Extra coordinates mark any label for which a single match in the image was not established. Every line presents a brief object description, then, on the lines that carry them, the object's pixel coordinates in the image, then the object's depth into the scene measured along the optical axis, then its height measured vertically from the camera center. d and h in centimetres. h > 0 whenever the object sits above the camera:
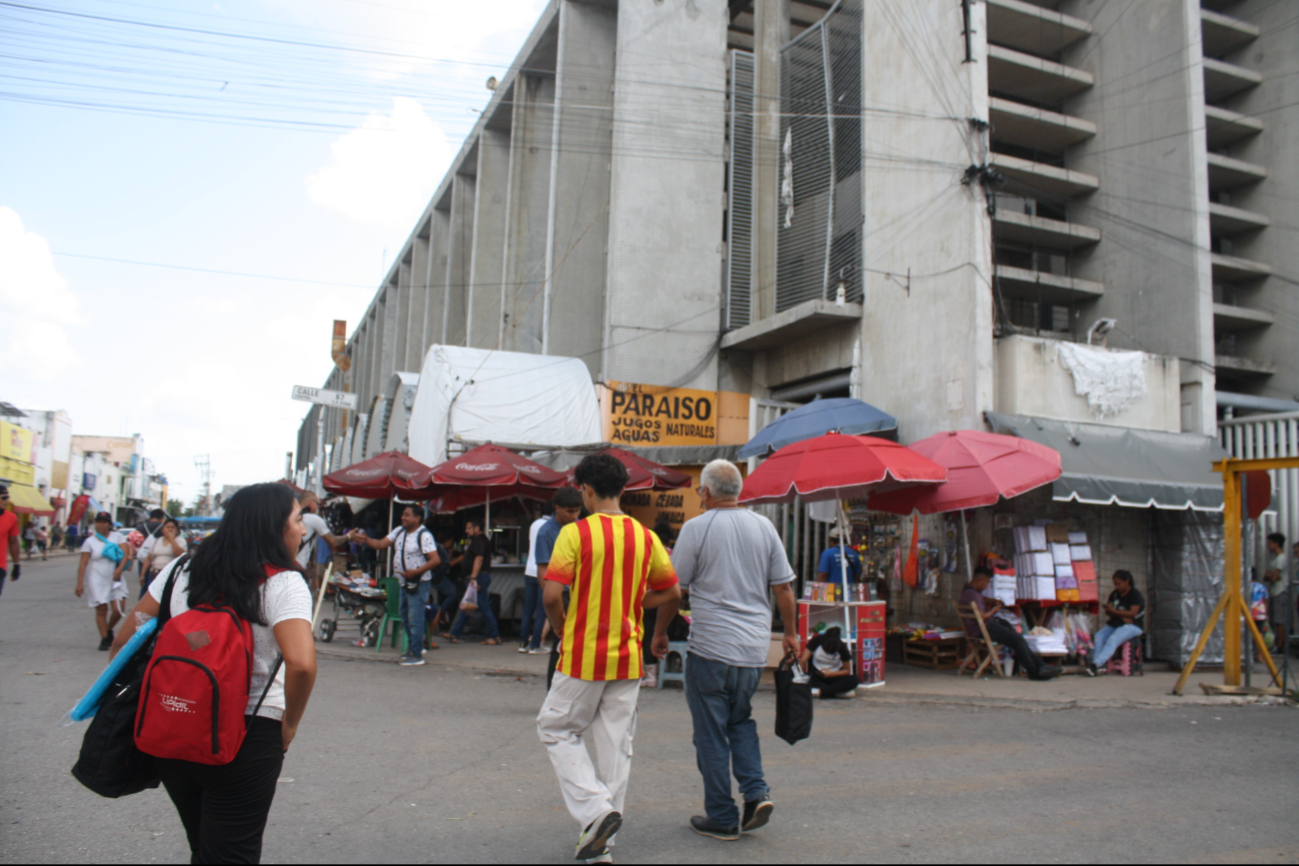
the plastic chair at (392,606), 1052 -114
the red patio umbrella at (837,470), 885 +61
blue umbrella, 1210 +150
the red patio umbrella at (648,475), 1264 +72
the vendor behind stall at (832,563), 1060 -45
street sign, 1678 +230
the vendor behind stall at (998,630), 992 -114
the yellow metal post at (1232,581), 871 -42
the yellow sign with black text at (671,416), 1650 +208
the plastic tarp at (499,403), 1546 +213
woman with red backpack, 246 -49
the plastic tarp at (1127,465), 1030 +92
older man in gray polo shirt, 420 -53
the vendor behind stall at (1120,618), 1055 -102
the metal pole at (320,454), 4099 +282
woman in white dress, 1005 -79
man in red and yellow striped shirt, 393 -60
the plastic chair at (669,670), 908 -156
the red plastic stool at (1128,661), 1063 -155
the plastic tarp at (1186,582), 1129 -58
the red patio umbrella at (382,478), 1295 +54
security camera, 1250 +306
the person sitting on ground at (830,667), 865 -145
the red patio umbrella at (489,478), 1186 +55
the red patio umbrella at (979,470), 930 +69
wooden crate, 1073 -155
